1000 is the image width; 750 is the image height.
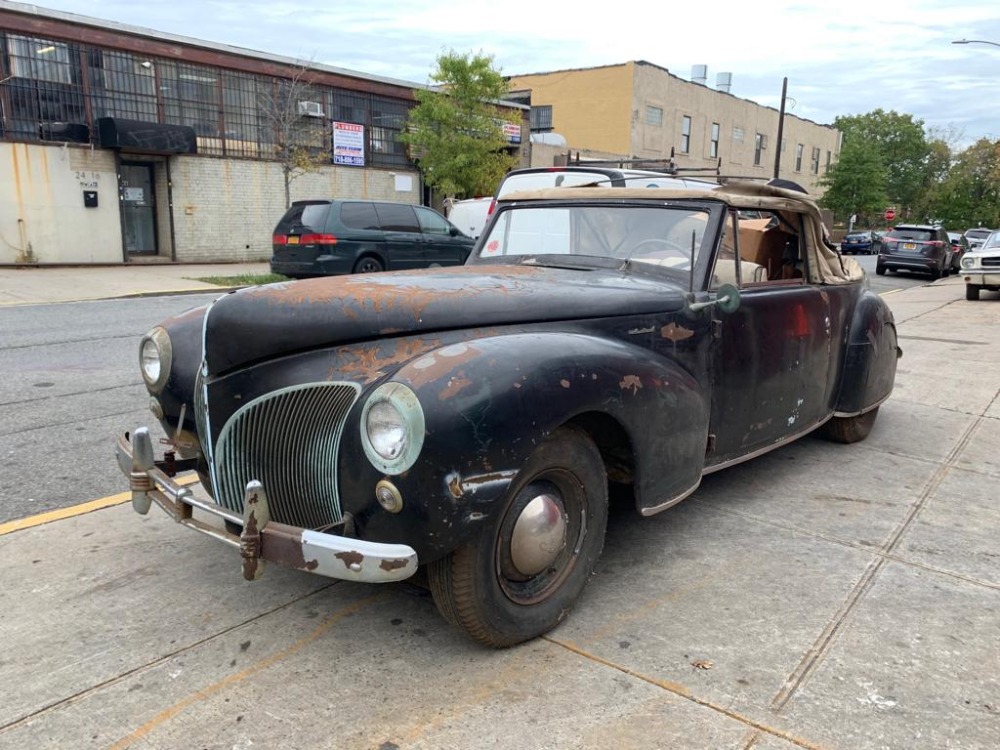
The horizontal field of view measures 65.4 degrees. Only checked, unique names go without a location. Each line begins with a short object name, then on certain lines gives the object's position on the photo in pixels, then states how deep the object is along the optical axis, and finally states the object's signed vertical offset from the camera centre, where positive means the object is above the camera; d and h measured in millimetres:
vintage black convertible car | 2375 -702
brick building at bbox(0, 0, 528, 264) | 16812 +1297
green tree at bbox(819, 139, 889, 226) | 47416 +1906
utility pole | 35959 +4407
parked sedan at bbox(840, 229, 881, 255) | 37312 -1367
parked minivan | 13828 -717
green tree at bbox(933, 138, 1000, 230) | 43375 +1383
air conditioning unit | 21172 +2348
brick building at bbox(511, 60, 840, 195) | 34156 +4272
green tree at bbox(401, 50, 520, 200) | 22922 +2203
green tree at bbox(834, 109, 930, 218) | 64812 +5200
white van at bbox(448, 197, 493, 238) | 17672 -287
